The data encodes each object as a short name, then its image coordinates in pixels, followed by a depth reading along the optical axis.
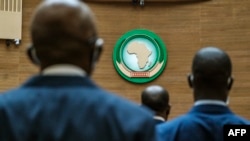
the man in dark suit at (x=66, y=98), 3.22
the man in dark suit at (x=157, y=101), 8.61
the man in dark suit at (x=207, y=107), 5.19
